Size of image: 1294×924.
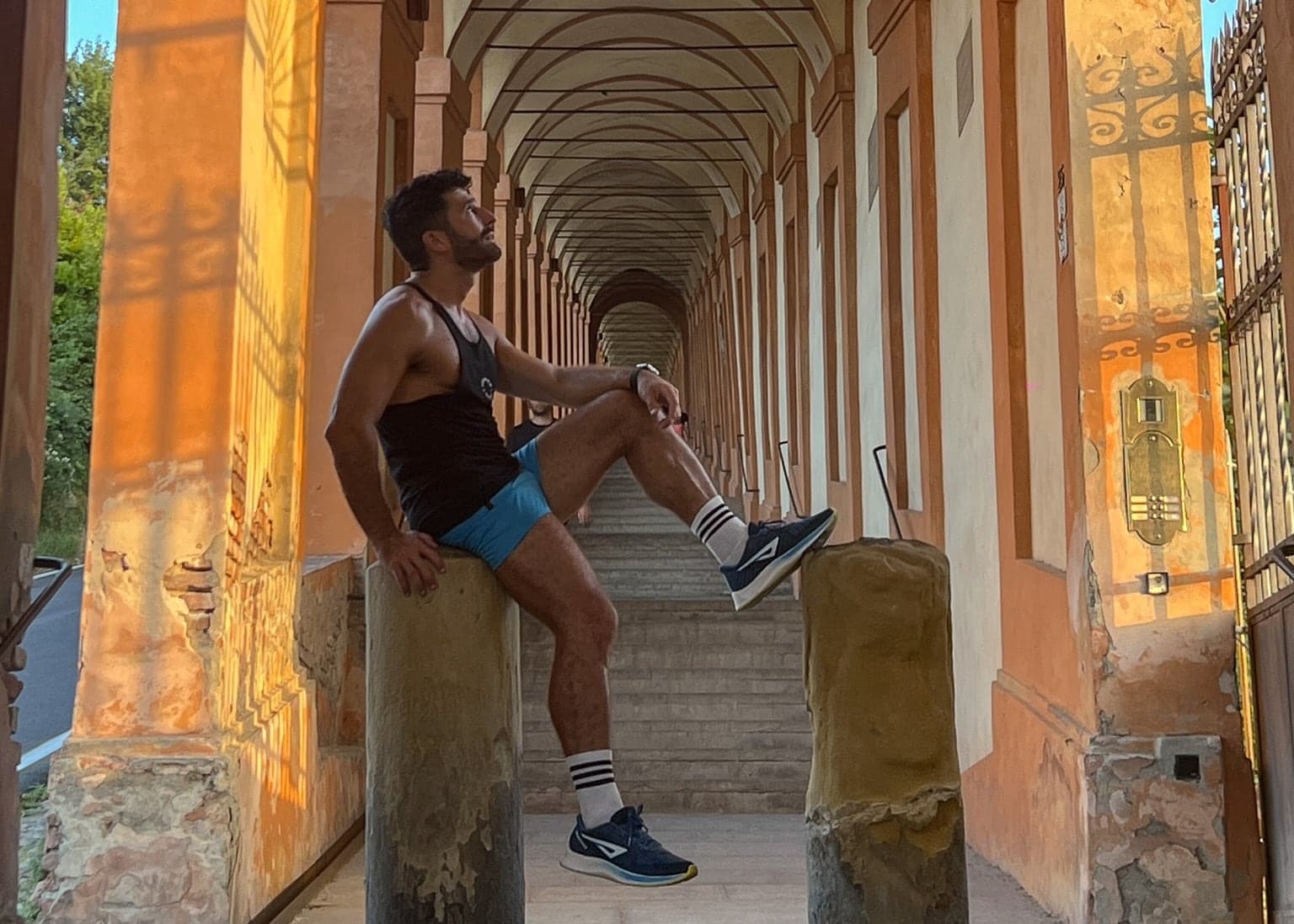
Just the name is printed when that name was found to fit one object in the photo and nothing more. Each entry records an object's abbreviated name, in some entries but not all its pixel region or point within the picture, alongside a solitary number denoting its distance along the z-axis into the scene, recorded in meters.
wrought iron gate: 4.41
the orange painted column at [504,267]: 18.12
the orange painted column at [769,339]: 16.19
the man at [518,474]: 3.22
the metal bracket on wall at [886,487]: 8.34
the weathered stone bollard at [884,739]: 2.81
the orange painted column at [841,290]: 10.55
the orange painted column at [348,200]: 7.65
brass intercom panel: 4.82
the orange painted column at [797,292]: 13.46
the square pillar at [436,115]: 10.49
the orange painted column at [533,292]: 22.73
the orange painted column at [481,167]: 15.14
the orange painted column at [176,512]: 4.71
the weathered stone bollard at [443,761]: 3.06
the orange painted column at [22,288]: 2.99
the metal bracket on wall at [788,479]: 14.25
